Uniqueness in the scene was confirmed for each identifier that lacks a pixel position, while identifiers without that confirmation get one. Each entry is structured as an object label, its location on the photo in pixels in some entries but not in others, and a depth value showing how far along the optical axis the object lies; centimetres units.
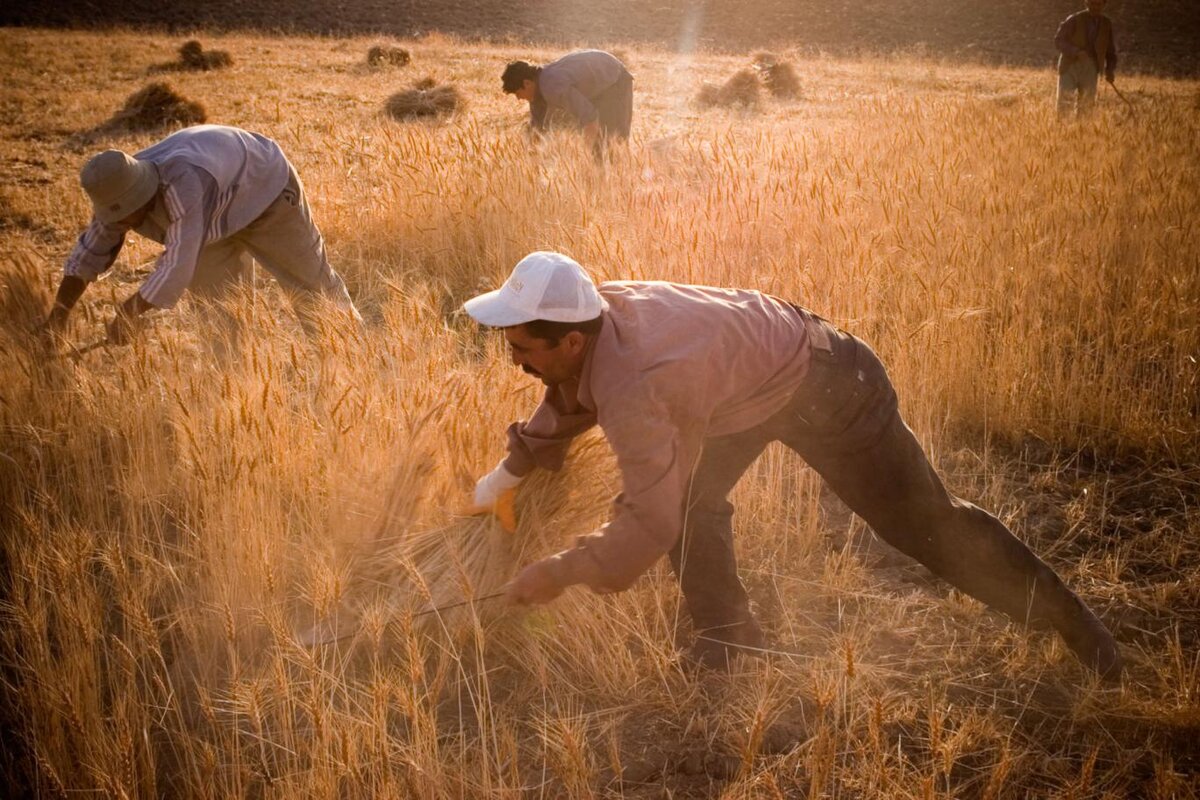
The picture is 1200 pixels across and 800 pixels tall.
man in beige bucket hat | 330
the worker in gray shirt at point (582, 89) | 678
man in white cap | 173
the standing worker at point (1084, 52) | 948
